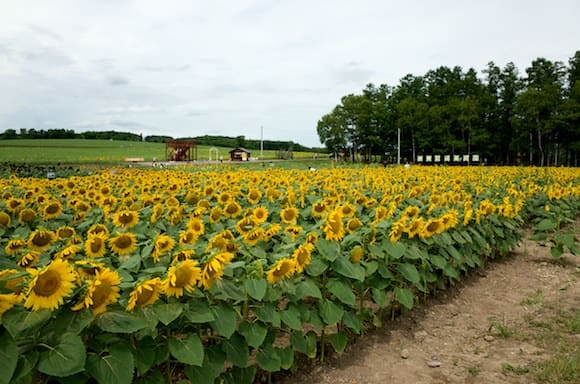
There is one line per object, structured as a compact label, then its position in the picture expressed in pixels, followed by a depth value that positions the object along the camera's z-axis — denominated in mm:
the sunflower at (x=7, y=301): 1511
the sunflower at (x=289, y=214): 3537
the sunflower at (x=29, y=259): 2293
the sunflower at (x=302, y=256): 2482
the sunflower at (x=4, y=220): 3355
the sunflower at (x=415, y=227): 3455
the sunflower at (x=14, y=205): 3943
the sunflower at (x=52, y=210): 3910
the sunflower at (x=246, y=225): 3082
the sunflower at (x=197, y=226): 3057
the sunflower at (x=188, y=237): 2807
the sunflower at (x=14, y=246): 2587
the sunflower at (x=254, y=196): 4754
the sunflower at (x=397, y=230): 3195
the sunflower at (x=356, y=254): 2902
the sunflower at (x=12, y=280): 1536
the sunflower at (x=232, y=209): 3905
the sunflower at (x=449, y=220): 3778
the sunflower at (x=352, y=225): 3235
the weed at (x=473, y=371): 2971
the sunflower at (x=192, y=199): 4621
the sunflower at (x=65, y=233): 3045
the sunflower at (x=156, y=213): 3604
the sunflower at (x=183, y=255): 2049
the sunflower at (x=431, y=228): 3539
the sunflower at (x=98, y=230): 2896
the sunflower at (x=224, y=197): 4405
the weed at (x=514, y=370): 2945
